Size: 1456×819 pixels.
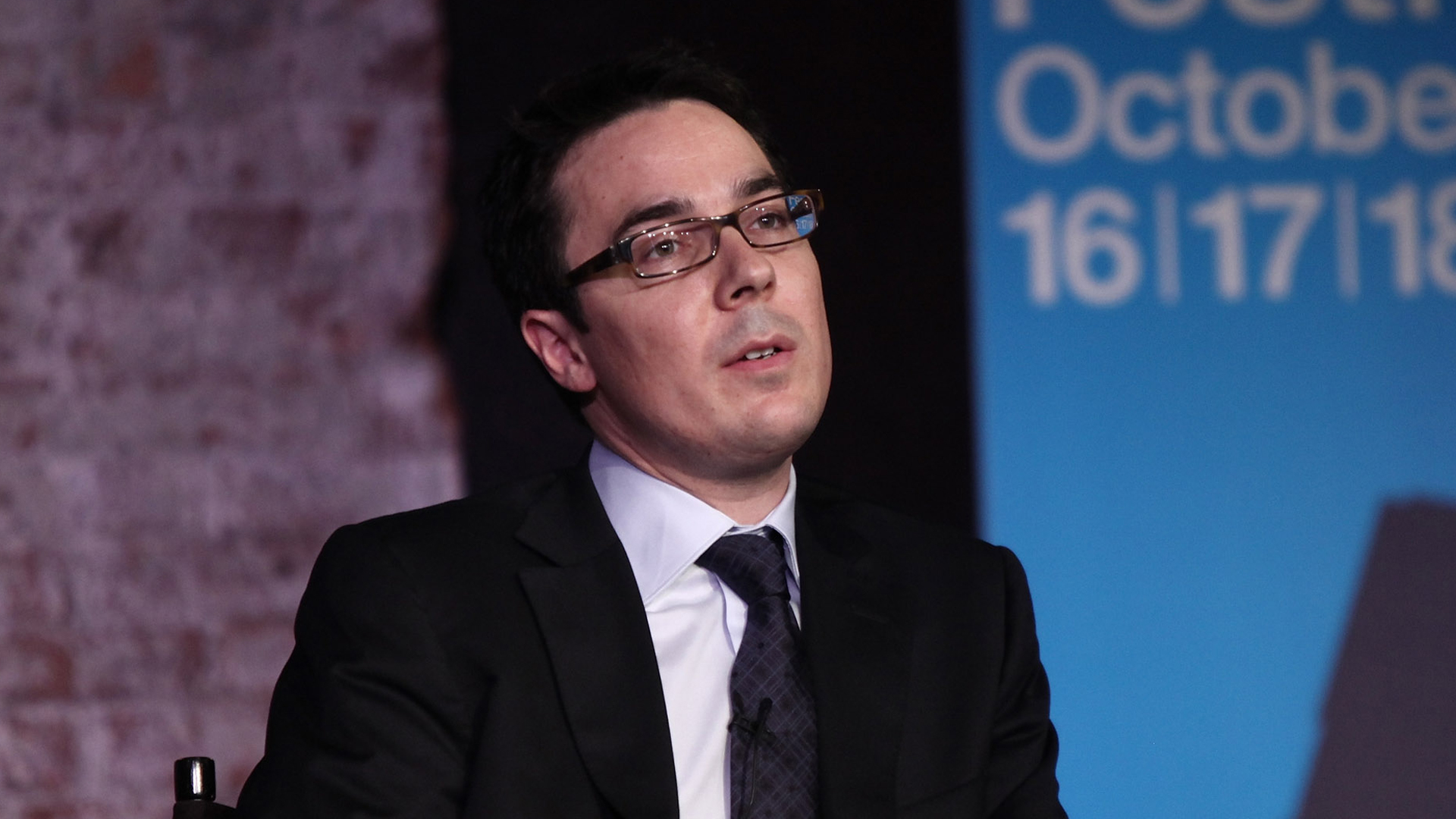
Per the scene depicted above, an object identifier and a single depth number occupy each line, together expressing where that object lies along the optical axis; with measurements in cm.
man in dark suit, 478
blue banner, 520
